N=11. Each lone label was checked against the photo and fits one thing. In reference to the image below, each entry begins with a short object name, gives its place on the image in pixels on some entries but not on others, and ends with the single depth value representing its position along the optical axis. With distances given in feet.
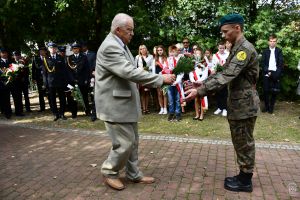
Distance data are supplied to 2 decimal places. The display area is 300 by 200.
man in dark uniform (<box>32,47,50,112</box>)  36.04
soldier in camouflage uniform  13.28
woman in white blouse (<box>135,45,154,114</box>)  31.81
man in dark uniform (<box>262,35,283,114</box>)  30.91
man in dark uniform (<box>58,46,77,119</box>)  32.19
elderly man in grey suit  13.62
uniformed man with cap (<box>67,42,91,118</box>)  31.42
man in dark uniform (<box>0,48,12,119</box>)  33.65
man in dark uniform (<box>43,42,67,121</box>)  31.60
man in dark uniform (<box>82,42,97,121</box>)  31.96
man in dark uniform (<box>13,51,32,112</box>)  35.32
